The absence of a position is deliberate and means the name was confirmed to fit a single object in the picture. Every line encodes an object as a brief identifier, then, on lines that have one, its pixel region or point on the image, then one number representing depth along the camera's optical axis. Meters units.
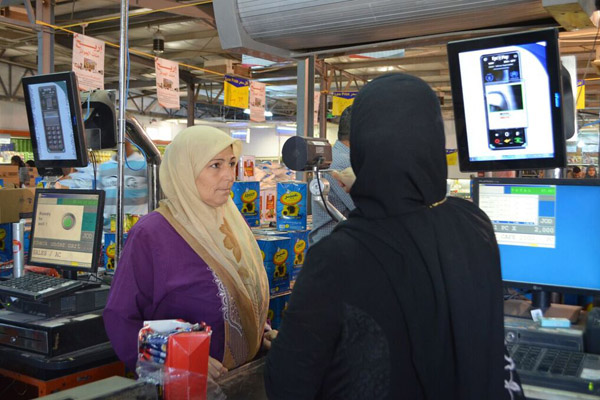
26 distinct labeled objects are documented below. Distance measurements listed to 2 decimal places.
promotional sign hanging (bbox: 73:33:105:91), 5.97
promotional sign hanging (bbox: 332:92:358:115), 9.69
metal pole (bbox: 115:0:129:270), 2.59
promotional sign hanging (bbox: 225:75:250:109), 9.04
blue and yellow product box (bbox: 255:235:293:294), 3.18
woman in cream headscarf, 2.04
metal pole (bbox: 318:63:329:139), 6.71
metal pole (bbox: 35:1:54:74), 6.05
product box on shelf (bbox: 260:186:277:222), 4.70
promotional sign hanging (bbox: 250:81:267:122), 9.51
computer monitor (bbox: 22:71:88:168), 2.66
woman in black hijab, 1.09
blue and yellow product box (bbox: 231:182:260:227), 3.69
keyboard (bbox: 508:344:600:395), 1.59
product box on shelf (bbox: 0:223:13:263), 3.26
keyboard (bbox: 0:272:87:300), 2.31
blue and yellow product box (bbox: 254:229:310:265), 3.42
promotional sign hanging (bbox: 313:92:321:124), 6.52
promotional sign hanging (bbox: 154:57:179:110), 8.16
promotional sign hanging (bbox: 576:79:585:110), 6.83
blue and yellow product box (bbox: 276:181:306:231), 3.55
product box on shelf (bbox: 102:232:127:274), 3.36
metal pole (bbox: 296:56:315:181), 3.06
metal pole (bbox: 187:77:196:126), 11.24
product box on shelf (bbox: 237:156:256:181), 5.91
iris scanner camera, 2.00
